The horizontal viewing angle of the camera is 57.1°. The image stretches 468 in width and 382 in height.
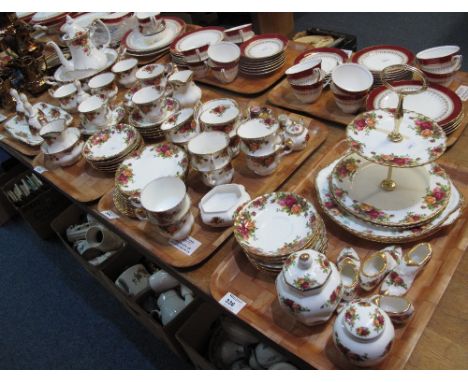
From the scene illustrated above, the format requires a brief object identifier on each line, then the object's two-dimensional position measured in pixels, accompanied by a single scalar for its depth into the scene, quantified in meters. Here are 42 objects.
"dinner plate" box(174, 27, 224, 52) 1.93
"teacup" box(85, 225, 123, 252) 1.86
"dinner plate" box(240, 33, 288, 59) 1.75
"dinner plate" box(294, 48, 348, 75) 1.62
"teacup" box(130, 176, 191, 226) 1.13
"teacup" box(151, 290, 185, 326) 1.58
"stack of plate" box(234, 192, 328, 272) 1.03
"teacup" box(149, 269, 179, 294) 1.65
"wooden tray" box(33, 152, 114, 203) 1.45
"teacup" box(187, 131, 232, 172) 1.24
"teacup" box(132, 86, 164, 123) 1.52
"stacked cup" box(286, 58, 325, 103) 1.46
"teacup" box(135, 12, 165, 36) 2.03
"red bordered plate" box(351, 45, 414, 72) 1.51
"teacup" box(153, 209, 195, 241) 1.16
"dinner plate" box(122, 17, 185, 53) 2.05
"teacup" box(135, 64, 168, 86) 1.64
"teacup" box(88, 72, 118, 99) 1.76
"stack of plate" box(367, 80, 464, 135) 1.25
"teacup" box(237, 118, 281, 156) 1.24
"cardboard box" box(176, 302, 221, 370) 1.44
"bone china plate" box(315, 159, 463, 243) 1.02
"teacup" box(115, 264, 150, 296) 1.70
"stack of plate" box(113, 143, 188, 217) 1.33
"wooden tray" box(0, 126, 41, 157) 1.71
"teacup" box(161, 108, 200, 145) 1.42
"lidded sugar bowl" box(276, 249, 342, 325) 0.86
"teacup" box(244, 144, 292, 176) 1.27
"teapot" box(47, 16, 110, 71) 1.85
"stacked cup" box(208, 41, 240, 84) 1.69
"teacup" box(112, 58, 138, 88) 1.83
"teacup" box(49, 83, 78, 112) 1.77
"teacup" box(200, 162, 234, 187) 1.27
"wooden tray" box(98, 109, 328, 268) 1.17
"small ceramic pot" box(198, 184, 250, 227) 1.18
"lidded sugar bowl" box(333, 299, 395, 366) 0.81
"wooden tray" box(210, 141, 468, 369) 0.89
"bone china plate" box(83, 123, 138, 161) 1.50
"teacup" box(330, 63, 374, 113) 1.38
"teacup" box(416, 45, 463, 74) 1.33
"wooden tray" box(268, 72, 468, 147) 1.43
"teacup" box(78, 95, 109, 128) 1.62
